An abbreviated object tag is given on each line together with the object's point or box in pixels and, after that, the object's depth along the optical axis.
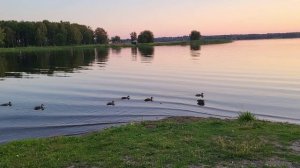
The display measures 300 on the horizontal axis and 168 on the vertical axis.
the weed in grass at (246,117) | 12.31
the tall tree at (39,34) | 114.51
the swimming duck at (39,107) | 17.81
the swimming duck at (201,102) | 19.04
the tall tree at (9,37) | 112.90
